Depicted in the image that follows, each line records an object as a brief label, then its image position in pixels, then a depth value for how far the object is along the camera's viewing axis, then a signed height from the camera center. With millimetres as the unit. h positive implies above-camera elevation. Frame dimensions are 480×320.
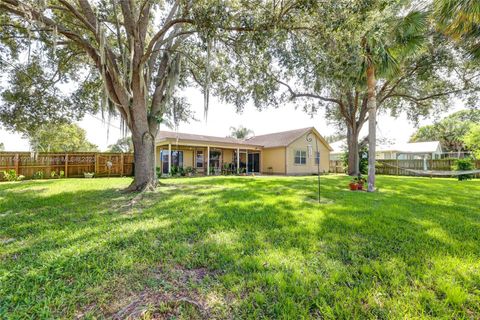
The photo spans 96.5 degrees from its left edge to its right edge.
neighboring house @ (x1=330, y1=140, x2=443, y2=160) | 22469 +1404
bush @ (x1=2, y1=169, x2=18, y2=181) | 10633 -556
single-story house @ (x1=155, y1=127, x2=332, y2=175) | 15312 +758
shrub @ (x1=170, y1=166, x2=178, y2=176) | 14083 -493
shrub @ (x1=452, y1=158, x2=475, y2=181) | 12520 -179
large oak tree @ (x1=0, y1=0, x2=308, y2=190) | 5410 +3748
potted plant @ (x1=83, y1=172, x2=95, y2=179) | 12518 -664
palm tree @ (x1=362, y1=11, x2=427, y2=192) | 6480 +3675
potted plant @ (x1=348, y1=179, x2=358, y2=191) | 7891 -840
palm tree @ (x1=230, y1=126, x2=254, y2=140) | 37500 +5513
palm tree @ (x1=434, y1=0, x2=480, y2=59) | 4887 +3542
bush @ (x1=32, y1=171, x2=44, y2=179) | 11663 -611
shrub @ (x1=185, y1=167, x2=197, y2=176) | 14616 -509
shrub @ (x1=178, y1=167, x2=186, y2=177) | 14172 -562
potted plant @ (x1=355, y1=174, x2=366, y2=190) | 7876 -701
